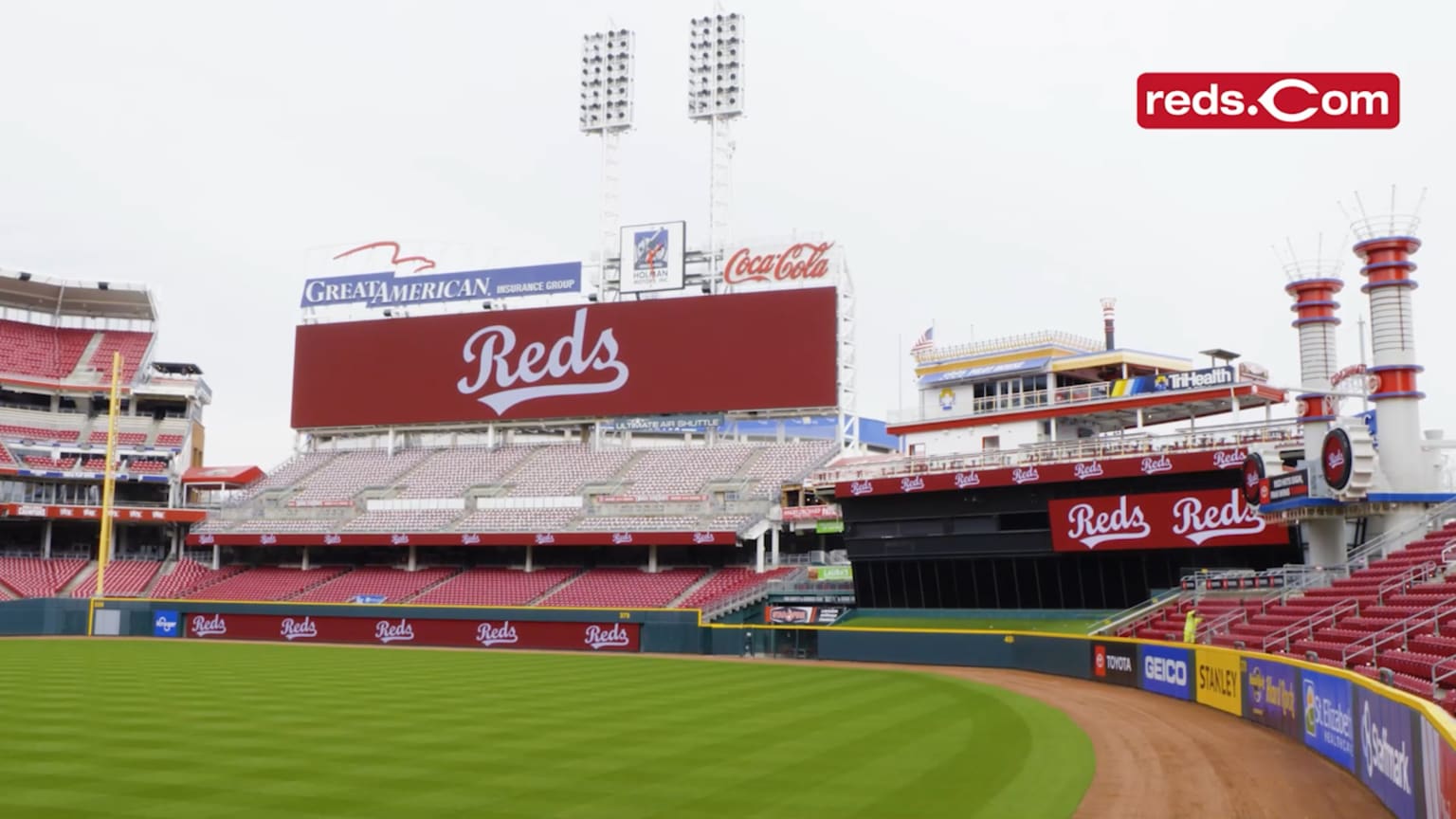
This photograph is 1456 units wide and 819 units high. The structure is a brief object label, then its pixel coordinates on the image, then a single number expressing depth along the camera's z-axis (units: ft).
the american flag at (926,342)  195.93
